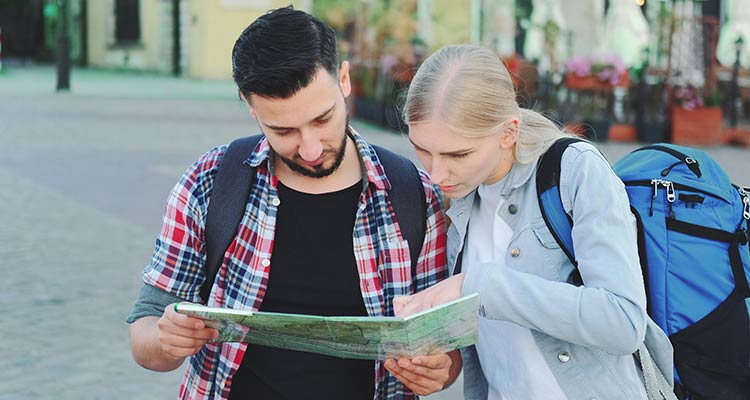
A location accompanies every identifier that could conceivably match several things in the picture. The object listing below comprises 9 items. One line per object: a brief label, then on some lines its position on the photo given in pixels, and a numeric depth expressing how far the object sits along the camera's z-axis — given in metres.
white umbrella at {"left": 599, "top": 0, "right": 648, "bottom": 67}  15.71
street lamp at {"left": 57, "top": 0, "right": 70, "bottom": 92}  19.97
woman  1.80
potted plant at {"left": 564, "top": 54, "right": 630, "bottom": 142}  13.06
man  2.10
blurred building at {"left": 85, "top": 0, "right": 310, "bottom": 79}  28.05
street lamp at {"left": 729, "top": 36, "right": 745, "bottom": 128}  13.80
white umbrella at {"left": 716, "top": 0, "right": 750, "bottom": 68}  16.22
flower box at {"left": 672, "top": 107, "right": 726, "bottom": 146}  13.03
